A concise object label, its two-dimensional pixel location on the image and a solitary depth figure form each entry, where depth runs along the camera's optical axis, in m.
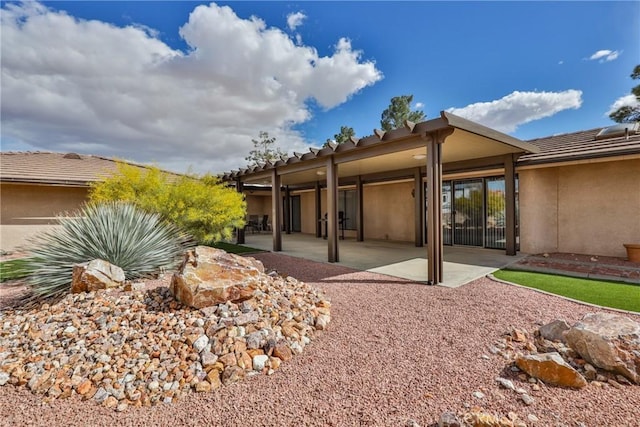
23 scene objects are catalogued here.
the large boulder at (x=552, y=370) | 2.38
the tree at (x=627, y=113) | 14.66
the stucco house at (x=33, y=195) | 9.84
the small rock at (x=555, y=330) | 3.09
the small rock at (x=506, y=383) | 2.38
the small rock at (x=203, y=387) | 2.51
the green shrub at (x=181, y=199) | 7.75
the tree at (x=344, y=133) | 29.78
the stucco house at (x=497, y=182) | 5.89
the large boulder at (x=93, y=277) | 4.34
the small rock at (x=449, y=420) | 1.92
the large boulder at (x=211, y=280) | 3.80
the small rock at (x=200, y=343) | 3.03
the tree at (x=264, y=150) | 32.03
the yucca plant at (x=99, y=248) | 4.70
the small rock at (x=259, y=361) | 2.80
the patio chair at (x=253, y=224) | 17.70
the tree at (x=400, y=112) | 26.69
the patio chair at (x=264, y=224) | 18.23
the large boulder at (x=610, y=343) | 2.47
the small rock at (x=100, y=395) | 2.46
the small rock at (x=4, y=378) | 2.71
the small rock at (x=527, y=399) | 2.17
